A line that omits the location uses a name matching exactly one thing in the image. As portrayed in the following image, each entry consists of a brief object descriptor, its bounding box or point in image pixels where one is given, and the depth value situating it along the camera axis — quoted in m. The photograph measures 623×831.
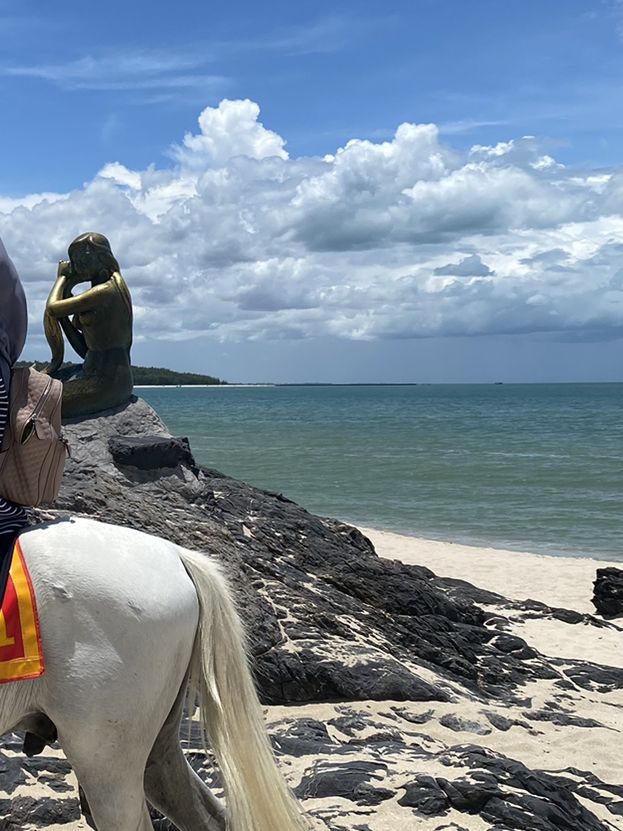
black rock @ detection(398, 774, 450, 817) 4.33
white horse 2.79
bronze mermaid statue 9.41
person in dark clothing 2.93
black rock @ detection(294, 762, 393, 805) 4.45
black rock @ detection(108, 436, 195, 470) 8.34
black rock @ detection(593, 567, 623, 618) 10.41
